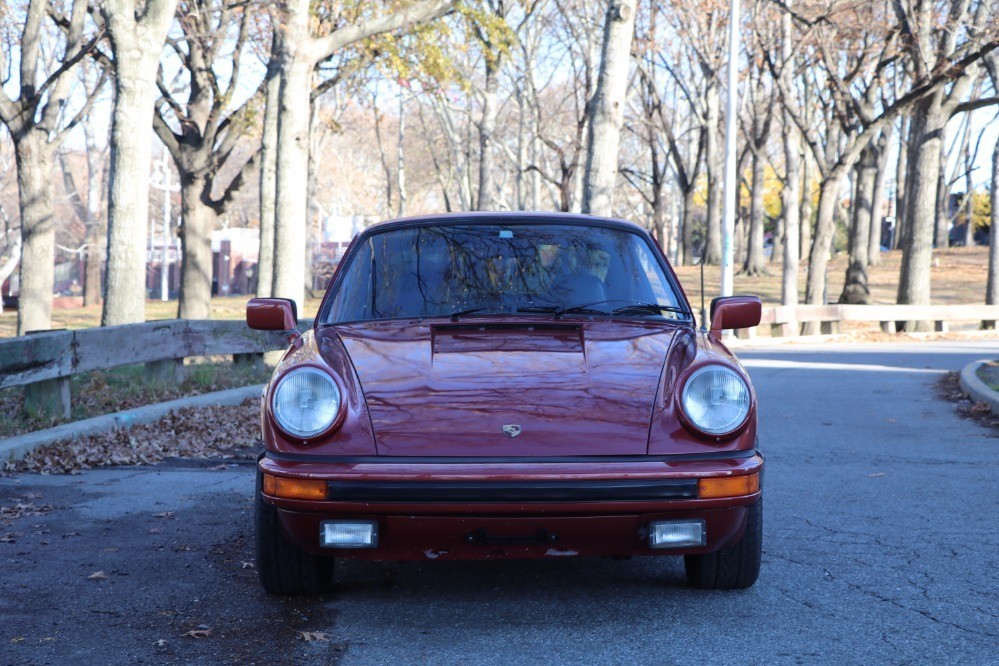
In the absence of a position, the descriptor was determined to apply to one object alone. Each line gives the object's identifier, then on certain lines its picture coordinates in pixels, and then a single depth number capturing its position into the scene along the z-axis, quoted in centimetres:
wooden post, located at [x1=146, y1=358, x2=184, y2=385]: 1052
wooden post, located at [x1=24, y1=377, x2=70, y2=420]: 840
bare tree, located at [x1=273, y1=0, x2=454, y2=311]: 1452
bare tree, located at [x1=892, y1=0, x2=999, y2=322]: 2253
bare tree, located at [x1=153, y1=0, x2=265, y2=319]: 2312
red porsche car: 391
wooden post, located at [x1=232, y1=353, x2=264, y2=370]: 1227
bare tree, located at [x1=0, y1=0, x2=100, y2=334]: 1995
